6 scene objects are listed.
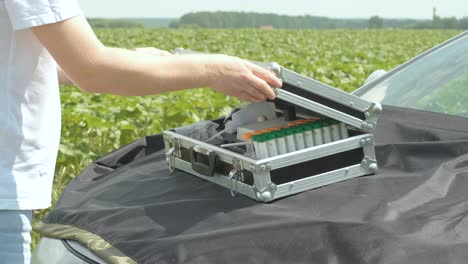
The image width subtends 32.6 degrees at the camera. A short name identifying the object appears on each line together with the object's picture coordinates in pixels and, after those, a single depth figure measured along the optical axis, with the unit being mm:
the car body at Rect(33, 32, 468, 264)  2307
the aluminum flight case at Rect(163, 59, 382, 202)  1912
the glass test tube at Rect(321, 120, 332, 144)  2055
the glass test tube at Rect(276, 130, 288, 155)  1968
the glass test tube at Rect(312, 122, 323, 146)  2029
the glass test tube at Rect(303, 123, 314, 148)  2014
